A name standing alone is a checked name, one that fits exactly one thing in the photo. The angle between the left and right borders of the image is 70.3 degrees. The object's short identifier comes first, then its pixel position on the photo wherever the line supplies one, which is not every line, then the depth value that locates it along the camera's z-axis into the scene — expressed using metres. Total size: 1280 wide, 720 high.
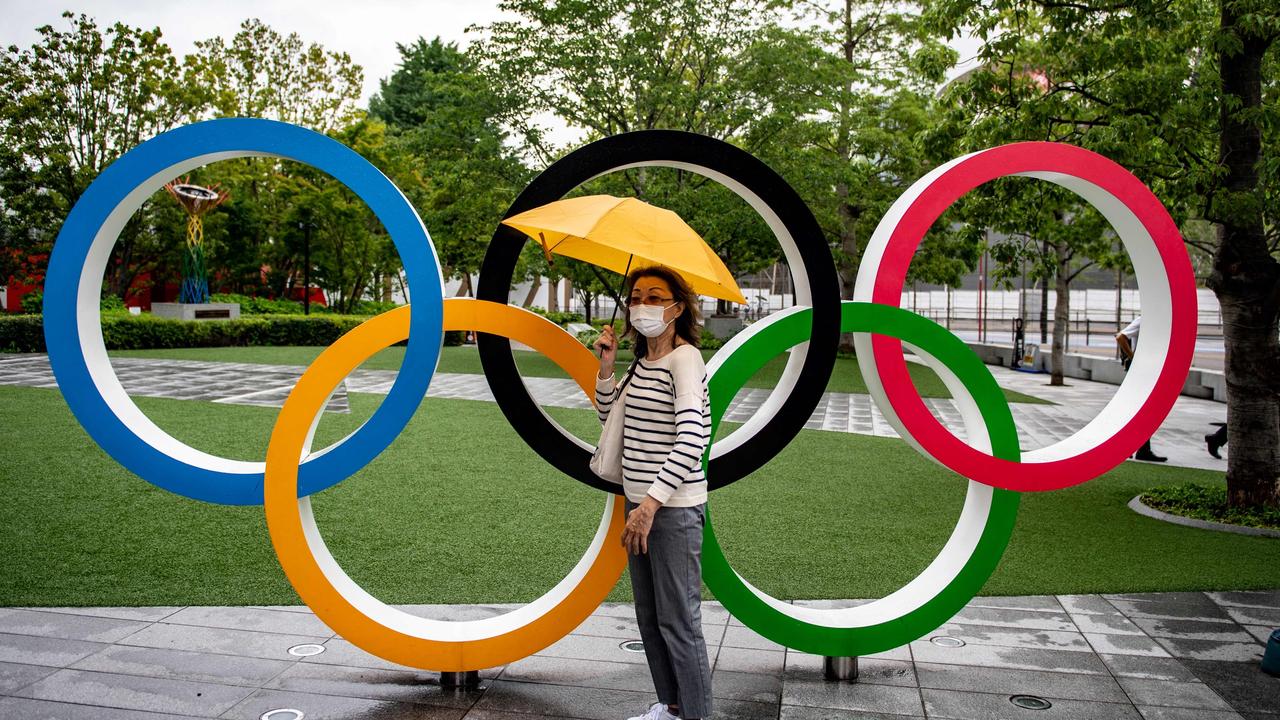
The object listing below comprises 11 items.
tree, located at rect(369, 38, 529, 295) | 20.33
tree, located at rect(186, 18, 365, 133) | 36.56
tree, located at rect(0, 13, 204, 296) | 29.03
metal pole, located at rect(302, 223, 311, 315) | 32.69
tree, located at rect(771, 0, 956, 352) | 20.73
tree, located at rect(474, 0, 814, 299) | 19.86
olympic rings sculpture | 4.62
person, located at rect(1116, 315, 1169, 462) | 11.38
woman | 3.93
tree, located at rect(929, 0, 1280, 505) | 8.14
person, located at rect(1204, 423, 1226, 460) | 12.10
